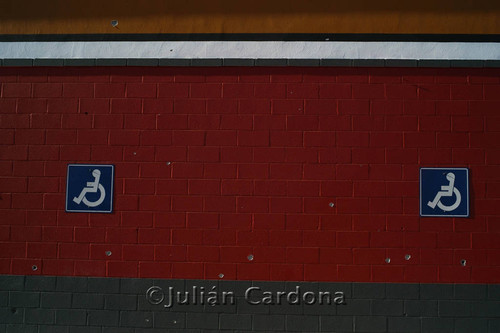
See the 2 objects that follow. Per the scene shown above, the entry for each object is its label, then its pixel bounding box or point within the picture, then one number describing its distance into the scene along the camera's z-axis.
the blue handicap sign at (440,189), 4.83
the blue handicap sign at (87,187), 5.00
